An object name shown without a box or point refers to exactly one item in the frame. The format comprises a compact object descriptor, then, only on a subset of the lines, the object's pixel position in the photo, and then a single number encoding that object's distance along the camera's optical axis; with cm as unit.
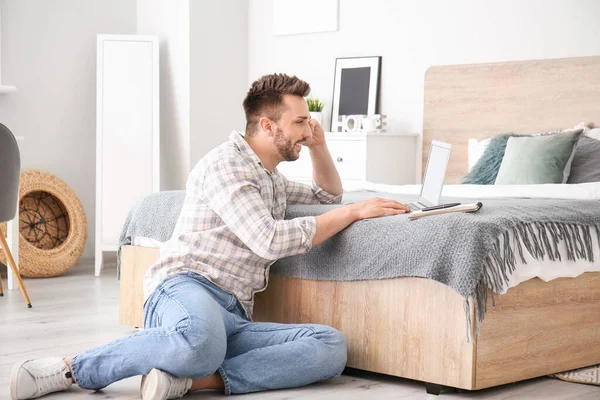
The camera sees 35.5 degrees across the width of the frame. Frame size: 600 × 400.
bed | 251
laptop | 290
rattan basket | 523
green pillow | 386
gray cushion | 384
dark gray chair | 401
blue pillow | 417
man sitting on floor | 243
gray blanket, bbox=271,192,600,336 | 245
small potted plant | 535
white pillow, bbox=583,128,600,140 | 411
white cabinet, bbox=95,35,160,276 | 550
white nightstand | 493
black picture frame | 531
